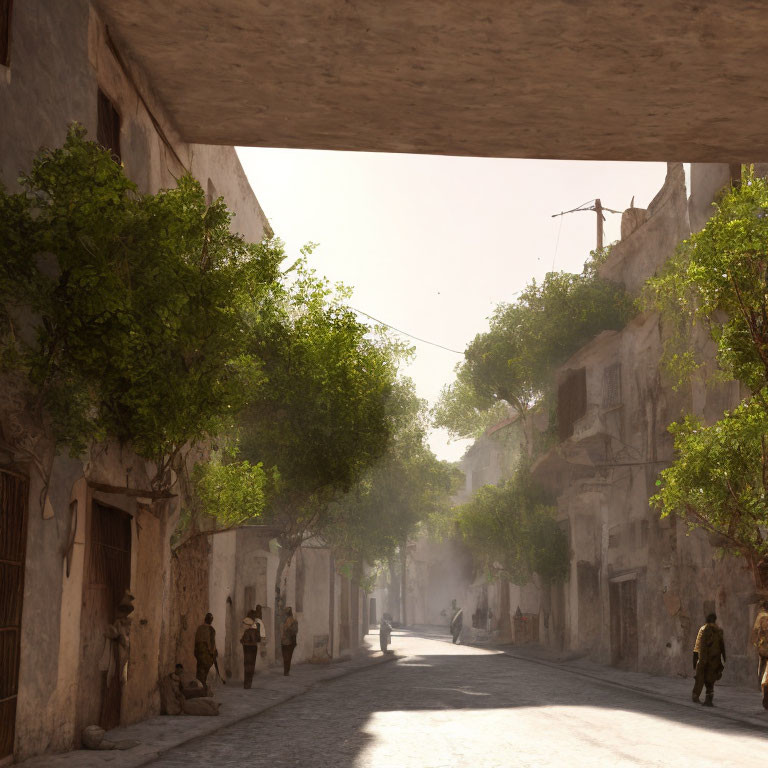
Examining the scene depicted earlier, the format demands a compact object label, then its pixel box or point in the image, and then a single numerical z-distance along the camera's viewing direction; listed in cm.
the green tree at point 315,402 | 2078
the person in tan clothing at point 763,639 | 1662
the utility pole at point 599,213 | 4823
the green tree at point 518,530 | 4172
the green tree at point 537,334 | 3834
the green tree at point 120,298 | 987
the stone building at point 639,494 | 2647
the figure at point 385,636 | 4275
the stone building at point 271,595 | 2566
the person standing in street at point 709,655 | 1838
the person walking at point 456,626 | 5437
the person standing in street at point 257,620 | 2234
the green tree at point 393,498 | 4166
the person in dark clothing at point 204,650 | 1839
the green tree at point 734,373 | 1362
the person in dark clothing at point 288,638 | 2653
